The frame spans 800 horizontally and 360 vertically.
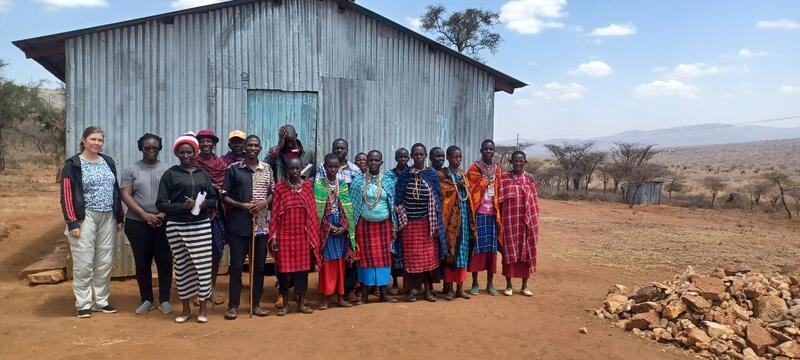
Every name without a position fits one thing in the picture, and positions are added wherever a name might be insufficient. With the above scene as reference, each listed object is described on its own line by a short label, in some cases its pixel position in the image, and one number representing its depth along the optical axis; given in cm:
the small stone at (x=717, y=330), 453
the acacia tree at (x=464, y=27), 2336
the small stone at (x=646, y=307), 507
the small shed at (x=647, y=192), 1972
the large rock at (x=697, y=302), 478
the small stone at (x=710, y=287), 502
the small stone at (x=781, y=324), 463
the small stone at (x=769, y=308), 483
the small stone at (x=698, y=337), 444
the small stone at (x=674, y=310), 485
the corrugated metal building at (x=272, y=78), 620
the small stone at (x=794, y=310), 478
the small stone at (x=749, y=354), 423
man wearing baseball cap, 516
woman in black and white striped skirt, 439
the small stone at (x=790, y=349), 422
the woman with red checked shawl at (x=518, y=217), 580
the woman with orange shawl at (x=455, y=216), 558
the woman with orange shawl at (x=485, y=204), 571
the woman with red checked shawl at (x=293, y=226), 477
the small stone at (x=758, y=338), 432
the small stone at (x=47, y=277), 599
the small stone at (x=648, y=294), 532
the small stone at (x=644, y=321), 489
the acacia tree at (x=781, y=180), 1880
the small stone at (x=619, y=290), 587
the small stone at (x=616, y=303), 536
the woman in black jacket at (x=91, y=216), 455
